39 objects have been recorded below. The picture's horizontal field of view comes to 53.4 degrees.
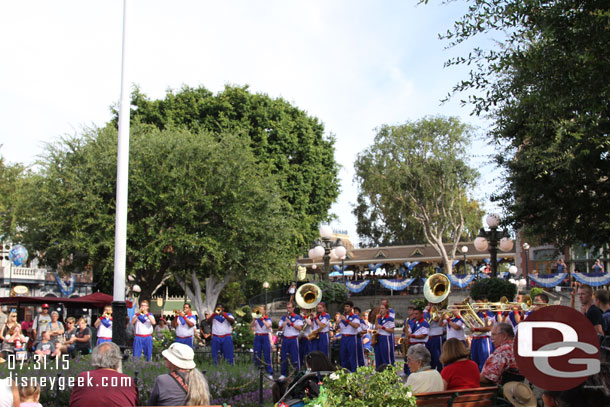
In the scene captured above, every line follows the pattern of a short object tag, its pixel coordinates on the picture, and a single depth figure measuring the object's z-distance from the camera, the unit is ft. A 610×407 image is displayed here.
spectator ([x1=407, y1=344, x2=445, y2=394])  19.84
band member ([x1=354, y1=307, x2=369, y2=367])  50.76
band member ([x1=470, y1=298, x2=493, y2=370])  44.04
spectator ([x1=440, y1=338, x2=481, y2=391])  20.93
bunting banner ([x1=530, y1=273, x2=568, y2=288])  103.96
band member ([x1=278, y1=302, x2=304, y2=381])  51.80
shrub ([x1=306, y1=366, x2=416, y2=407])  16.26
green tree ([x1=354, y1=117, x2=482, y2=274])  143.74
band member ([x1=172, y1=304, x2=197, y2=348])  52.75
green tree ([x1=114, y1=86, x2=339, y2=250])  106.52
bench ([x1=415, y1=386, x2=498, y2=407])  18.67
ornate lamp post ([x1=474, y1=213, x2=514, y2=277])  59.31
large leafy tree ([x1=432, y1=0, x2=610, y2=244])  24.58
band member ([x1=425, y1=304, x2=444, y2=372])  45.21
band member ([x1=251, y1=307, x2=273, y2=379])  52.95
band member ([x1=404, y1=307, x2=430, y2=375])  44.11
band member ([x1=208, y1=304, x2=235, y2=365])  52.65
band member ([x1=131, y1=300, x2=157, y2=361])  54.75
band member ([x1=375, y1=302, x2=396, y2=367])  49.08
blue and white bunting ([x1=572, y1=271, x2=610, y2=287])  93.81
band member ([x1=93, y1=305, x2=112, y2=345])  52.06
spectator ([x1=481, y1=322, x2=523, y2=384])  22.15
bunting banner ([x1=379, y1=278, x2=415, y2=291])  142.92
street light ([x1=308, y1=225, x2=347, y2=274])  64.75
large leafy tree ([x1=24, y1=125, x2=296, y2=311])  84.94
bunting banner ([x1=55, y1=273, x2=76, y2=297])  153.48
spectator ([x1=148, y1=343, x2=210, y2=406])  17.71
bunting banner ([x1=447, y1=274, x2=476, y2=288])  123.44
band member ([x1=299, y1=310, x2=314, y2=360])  51.94
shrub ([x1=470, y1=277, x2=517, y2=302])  62.18
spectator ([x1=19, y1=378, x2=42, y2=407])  17.76
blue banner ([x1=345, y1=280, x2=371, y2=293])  149.79
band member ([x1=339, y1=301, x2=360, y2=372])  49.57
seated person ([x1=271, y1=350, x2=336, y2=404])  21.31
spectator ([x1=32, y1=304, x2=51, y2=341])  52.08
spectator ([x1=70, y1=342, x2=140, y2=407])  16.88
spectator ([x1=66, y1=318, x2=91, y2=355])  53.47
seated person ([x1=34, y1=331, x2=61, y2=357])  48.57
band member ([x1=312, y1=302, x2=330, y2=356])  51.37
